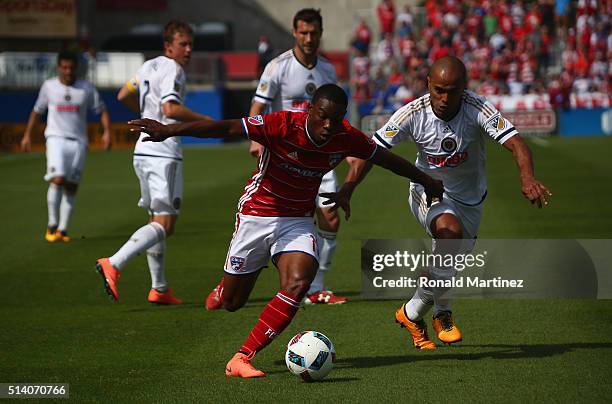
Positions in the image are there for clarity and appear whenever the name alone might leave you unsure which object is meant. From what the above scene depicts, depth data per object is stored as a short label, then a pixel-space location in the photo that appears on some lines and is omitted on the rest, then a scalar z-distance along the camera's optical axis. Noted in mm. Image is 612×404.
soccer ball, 12531
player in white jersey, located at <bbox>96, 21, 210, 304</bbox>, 18187
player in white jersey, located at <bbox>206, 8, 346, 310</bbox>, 18328
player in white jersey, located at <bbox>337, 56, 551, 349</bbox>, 14008
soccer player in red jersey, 12664
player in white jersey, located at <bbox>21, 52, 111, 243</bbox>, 27312
